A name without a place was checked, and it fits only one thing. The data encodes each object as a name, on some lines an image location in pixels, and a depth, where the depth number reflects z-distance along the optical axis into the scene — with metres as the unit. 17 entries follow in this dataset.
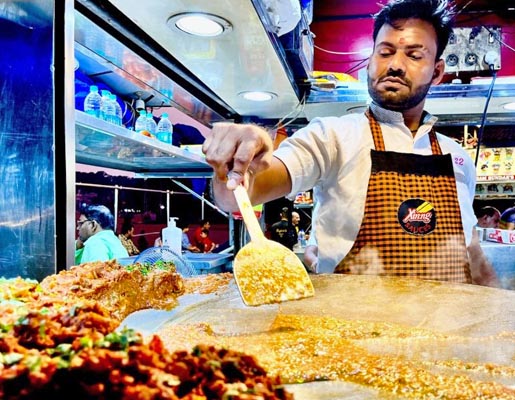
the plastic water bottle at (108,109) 2.53
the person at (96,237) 3.48
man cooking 1.96
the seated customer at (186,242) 5.62
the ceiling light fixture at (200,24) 2.21
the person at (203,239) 5.96
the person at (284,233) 5.39
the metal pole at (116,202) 5.02
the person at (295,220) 5.94
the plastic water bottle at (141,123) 3.13
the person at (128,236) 4.89
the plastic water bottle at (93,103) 2.45
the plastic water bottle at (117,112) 2.68
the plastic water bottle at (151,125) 3.19
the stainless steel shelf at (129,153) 2.22
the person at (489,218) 5.74
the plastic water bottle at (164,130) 3.33
